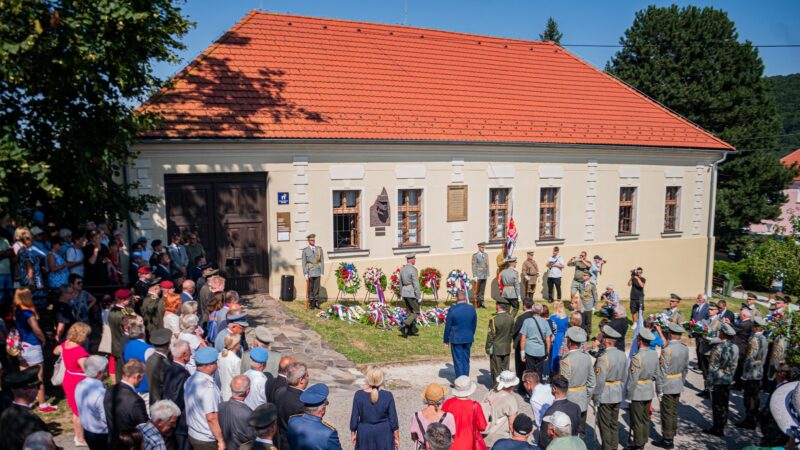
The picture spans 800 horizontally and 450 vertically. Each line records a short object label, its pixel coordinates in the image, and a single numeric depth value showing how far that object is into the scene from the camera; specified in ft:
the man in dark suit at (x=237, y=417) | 18.11
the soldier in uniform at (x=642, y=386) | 27.43
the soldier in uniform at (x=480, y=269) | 54.70
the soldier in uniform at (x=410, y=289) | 42.96
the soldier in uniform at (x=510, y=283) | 47.70
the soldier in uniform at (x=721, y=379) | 30.53
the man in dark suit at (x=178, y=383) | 19.53
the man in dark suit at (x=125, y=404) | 17.37
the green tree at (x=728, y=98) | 102.27
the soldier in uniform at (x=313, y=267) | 47.21
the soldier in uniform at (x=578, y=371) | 25.12
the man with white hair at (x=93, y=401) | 18.42
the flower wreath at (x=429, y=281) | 53.72
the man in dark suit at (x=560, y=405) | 21.47
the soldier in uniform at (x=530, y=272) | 58.38
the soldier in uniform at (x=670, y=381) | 28.50
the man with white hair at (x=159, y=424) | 16.47
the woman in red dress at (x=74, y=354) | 21.91
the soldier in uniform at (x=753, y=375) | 31.45
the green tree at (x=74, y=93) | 26.68
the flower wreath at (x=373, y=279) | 51.52
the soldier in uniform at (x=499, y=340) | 32.14
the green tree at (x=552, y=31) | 178.29
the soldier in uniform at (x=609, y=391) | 26.43
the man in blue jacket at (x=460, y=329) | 31.83
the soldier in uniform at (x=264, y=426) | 15.75
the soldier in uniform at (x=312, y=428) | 16.56
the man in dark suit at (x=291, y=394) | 18.56
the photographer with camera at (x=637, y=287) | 54.70
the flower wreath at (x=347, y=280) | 50.62
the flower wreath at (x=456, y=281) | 55.52
